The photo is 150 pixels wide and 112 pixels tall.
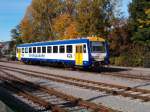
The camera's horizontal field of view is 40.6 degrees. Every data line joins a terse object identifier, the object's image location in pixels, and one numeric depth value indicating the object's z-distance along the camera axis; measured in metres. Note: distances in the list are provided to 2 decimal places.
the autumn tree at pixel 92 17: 23.94
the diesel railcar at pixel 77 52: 16.35
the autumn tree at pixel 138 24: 24.28
